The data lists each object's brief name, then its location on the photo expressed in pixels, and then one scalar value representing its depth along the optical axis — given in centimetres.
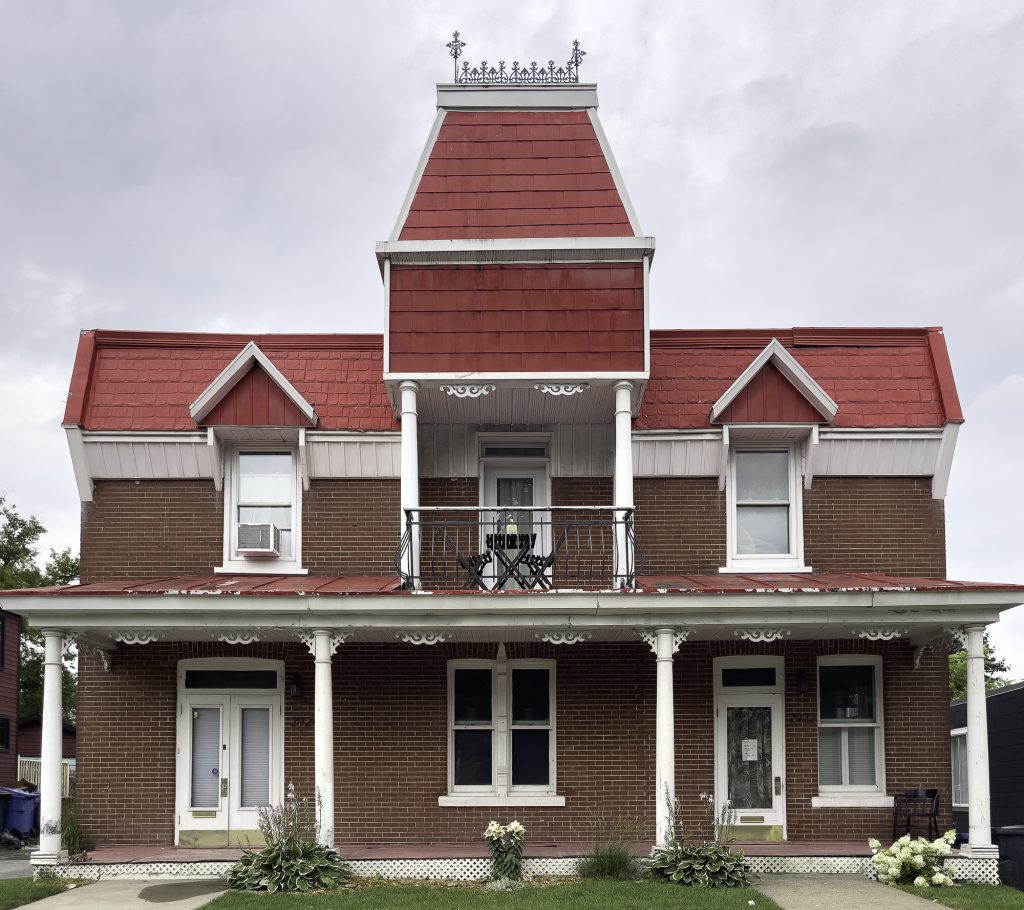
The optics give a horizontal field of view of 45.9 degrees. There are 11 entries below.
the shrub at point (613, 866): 1390
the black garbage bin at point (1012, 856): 1460
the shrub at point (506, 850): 1406
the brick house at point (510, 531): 1614
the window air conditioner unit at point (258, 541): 1680
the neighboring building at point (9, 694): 2741
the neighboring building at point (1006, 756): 1938
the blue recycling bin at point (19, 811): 2133
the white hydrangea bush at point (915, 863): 1409
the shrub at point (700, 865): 1348
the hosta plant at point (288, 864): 1341
